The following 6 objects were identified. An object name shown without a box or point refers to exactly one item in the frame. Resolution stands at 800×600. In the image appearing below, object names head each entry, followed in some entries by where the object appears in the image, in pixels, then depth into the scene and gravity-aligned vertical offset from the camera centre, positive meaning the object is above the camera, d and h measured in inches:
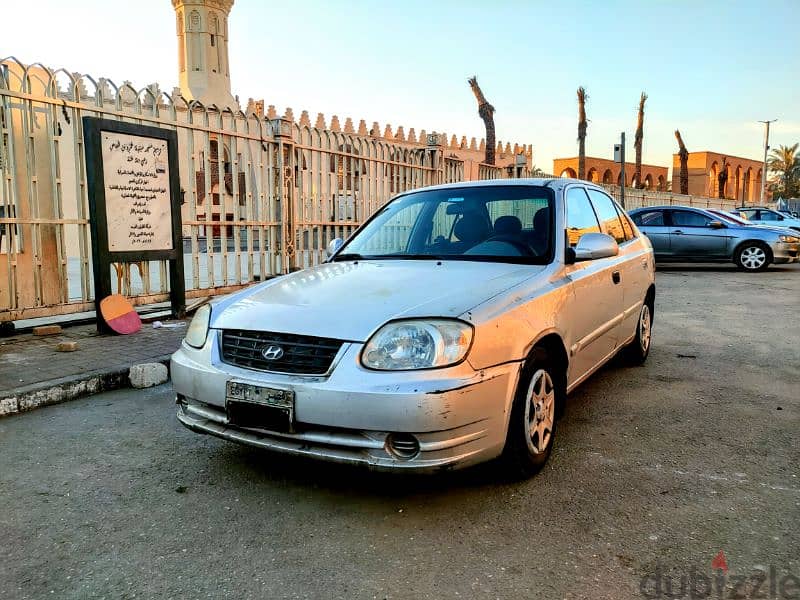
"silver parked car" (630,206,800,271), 556.4 -21.6
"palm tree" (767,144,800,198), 2630.4 +204.8
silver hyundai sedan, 101.3 -23.6
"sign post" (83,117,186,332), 238.8 +7.6
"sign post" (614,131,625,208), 614.2 +64.6
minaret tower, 1771.7 +475.8
